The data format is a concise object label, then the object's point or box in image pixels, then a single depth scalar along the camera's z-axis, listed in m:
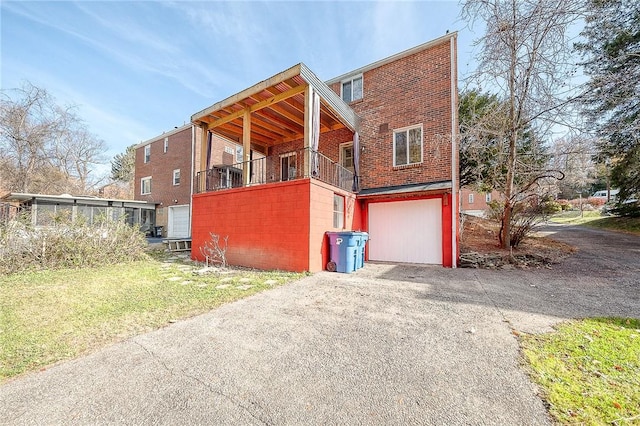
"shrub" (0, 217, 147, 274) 6.96
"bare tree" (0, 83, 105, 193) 18.33
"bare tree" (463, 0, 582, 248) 6.97
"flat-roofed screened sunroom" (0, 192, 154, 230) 17.53
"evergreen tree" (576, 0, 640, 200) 6.77
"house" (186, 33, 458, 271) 7.45
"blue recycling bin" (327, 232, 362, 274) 7.42
